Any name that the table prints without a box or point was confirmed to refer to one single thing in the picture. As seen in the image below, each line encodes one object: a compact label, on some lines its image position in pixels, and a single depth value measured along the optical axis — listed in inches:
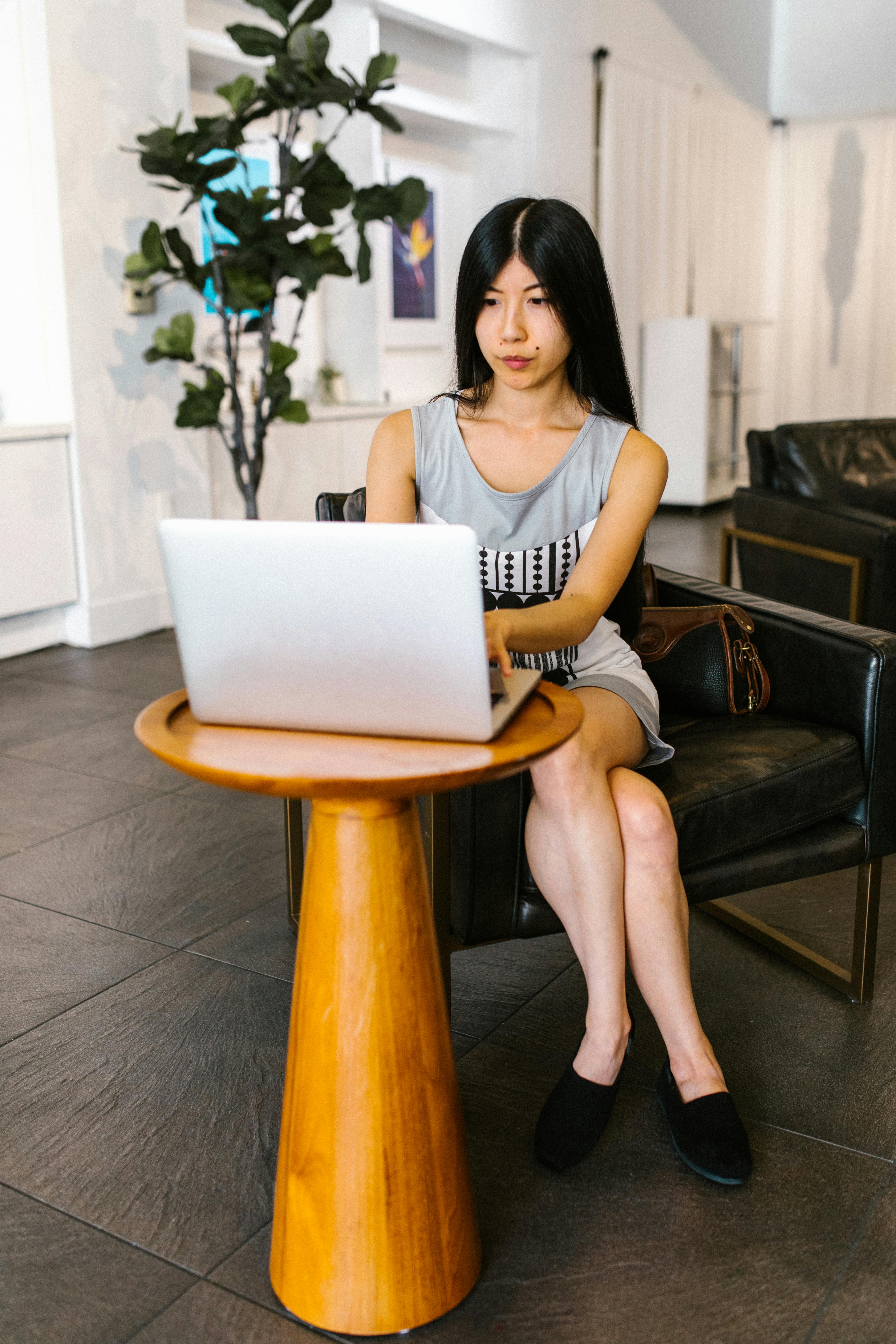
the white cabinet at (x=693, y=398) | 299.6
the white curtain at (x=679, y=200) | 285.6
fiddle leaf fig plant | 147.3
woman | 57.4
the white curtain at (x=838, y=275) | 350.3
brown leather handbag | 75.9
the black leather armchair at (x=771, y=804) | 61.0
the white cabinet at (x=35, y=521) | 154.4
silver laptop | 39.8
